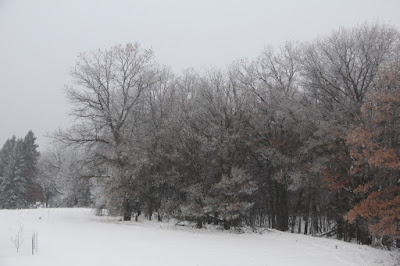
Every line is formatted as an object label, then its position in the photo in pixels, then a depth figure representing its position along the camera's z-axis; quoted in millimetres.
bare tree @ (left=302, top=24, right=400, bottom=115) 19859
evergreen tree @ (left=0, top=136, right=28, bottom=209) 50250
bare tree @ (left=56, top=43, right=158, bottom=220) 22781
